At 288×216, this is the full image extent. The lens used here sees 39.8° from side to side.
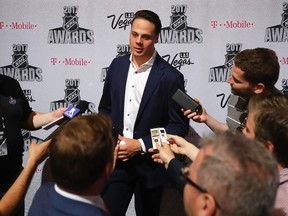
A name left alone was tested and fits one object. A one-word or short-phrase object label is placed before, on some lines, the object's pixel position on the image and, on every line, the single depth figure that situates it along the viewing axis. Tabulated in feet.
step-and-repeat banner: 8.50
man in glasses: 2.93
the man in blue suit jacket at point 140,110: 7.07
